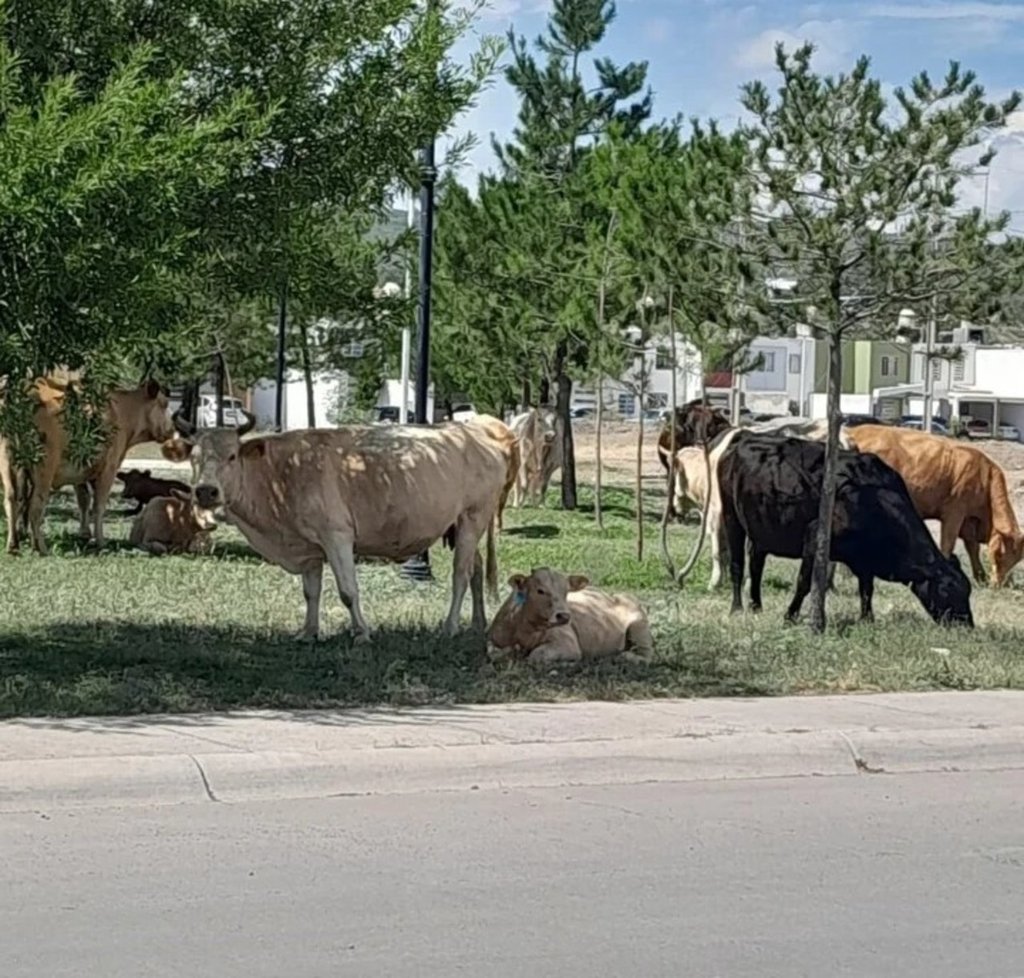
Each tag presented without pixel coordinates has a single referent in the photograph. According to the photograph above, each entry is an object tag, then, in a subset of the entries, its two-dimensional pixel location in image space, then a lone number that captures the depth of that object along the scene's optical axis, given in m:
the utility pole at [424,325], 15.70
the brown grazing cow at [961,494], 19.92
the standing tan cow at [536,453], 29.56
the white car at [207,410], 47.25
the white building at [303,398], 51.62
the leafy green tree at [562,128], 30.55
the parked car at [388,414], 61.46
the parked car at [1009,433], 79.50
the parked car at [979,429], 78.56
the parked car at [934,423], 71.25
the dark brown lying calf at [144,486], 22.75
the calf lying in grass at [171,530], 20.02
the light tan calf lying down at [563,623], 11.91
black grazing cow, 14.64
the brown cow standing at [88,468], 19.38
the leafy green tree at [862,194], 12.81
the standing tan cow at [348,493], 12.93
